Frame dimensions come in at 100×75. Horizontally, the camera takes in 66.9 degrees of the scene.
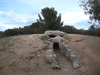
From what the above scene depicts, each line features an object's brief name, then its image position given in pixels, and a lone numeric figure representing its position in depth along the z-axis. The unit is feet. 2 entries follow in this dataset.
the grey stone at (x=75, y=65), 14.81
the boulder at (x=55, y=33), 25.91
